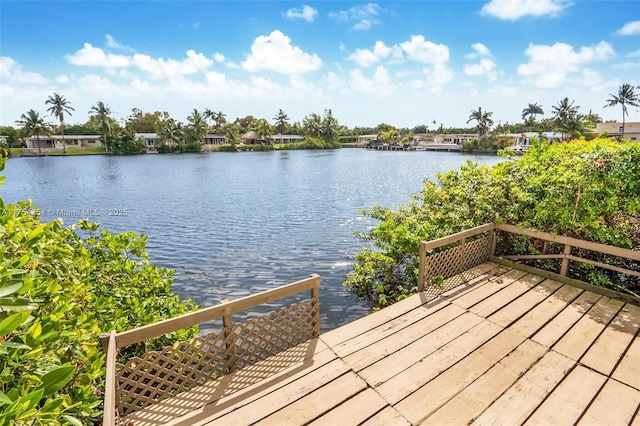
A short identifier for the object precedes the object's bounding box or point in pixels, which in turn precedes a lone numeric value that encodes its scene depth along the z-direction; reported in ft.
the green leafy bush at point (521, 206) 15.51
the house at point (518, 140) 207.72
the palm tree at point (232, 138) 246.27
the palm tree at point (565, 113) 205.71
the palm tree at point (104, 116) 198.70
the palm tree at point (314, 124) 301.84
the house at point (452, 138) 278.34
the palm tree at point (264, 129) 272.47
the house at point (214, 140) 259.60
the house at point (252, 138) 278.46
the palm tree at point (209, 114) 294.87
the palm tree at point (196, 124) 227.40
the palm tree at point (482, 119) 237.66
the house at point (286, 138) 297.96
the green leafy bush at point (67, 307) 3.85
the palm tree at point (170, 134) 214.69
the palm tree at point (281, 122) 287.48
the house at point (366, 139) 347.75
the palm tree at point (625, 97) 182.70
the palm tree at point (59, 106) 200.34
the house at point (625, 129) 181.06
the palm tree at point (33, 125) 187.42
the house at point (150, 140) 228.02
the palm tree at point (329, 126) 301.43
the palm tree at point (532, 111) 289.74
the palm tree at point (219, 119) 298.97
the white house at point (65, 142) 205.72
